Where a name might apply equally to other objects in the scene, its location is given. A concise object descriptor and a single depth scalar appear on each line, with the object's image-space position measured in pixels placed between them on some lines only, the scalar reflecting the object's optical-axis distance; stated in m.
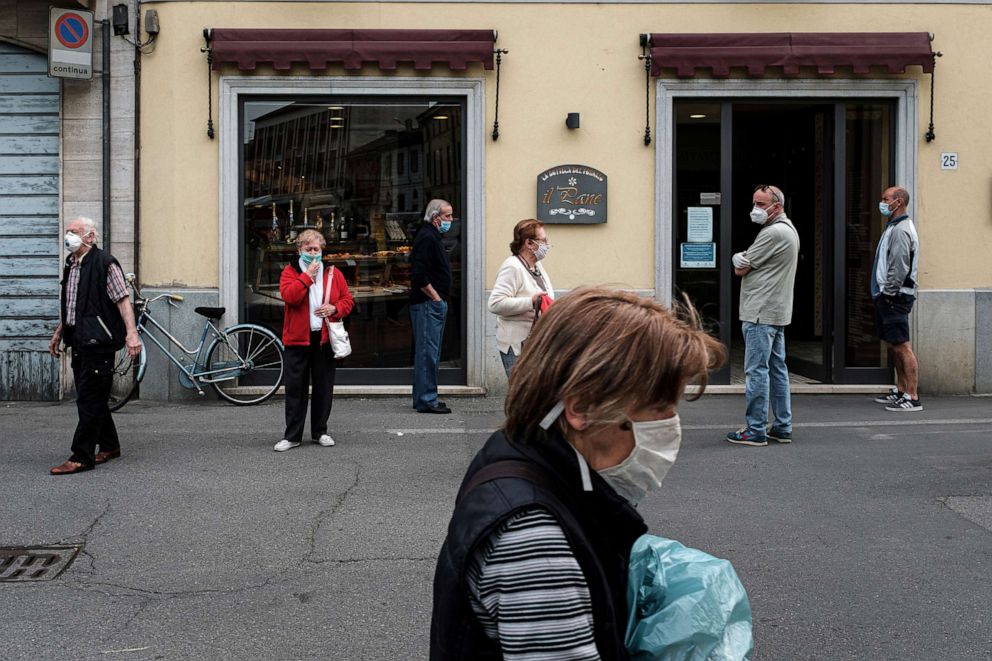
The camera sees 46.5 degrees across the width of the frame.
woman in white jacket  8.57
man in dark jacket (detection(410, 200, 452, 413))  10.76
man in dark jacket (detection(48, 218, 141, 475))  7.97
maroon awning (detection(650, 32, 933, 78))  11.65
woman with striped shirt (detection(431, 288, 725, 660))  1.85
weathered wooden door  12.01
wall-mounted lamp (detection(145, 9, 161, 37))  11.66
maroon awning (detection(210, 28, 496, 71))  11.52
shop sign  11.83
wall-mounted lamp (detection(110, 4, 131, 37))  11.63
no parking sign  11.41
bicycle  11.48
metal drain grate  5.70
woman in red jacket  8.70
